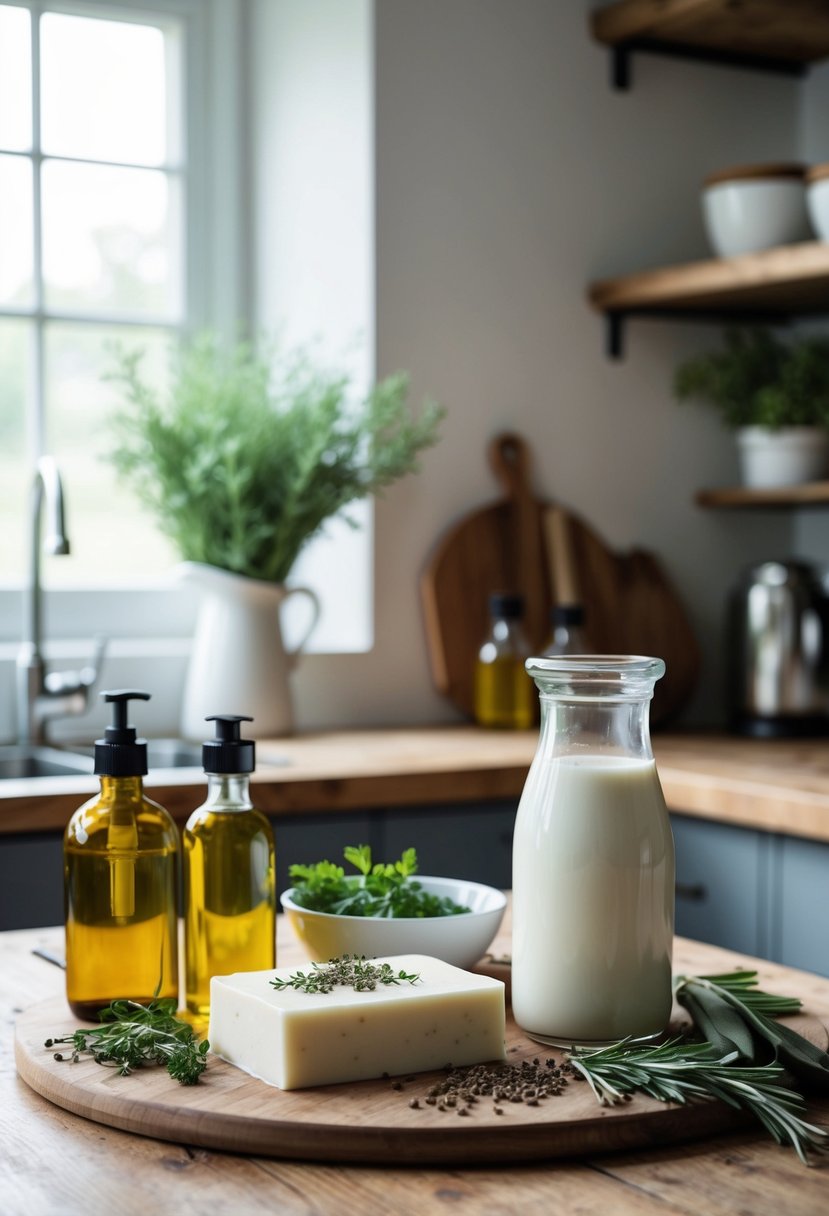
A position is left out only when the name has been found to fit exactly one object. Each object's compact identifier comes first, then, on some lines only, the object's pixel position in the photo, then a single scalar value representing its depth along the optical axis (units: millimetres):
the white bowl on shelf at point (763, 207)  2703
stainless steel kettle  2676
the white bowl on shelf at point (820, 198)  2531
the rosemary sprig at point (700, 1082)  850
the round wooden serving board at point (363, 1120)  814
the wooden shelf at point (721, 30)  2742
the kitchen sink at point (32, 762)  2314
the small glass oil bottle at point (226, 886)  1023
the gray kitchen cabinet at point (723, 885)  2121
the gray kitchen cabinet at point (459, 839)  2178
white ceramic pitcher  2494
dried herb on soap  917
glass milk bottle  943
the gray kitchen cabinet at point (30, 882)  1888
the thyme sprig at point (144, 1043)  899
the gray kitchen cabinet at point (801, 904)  2018
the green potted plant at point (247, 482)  2434
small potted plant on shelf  2879
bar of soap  879
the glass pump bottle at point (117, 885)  1016
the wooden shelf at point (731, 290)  2551
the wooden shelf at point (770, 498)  2793
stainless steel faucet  2385
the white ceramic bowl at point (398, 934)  1069
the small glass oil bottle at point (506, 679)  2707
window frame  2816
